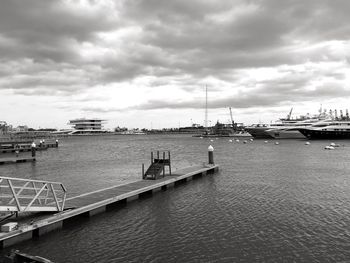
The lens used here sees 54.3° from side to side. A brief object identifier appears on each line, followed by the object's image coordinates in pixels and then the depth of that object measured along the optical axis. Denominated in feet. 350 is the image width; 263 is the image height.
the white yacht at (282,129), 528.22
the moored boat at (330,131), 467.11
